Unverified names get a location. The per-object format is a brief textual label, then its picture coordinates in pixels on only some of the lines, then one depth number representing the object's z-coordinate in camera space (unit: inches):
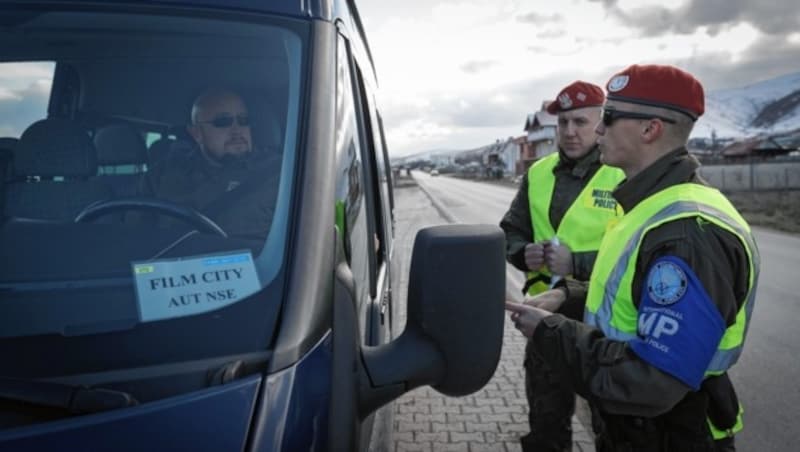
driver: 58.1
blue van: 45.5
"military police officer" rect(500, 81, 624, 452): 118.6
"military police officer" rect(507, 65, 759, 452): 65.6
